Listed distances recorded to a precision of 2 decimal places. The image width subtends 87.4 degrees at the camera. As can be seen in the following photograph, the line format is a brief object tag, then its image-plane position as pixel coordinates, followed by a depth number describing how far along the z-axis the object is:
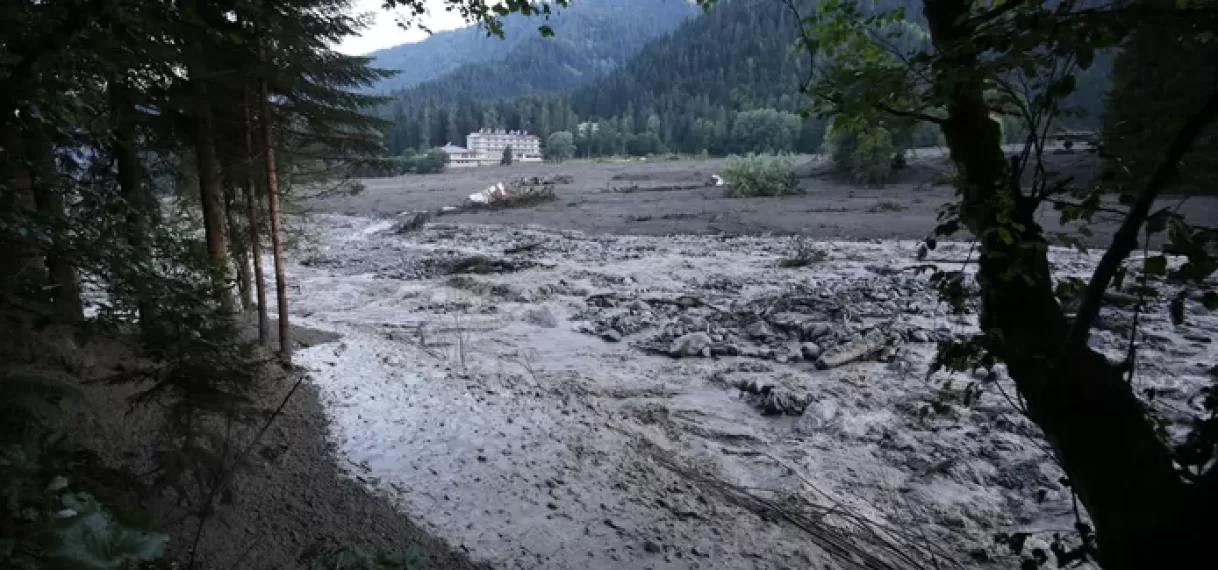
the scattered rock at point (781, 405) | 8.12
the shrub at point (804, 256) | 18.02
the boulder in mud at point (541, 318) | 13.34
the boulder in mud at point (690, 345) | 10.67
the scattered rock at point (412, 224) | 31.45
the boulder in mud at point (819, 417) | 7.64
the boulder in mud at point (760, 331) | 11.37
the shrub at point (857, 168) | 34.53
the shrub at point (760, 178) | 35.75
